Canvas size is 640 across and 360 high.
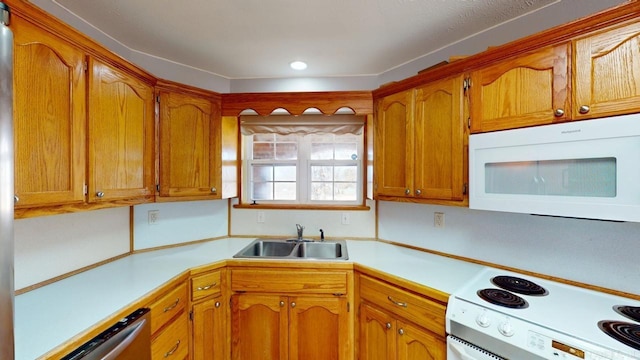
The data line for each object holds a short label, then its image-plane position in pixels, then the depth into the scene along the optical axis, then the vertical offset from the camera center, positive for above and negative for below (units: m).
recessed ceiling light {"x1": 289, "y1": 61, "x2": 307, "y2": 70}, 2.09 +0.96
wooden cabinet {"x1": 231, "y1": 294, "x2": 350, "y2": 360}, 1.76 -0.99
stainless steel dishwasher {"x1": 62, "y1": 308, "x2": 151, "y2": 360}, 0.94 -0.63
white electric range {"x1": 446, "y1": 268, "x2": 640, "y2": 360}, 0.94 -0.57
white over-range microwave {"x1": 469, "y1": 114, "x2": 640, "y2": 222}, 0.99 +0.05
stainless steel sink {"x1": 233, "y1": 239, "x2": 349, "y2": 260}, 2.19 -0.58
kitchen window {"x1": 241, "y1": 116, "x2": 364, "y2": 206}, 2.48 +0.13
